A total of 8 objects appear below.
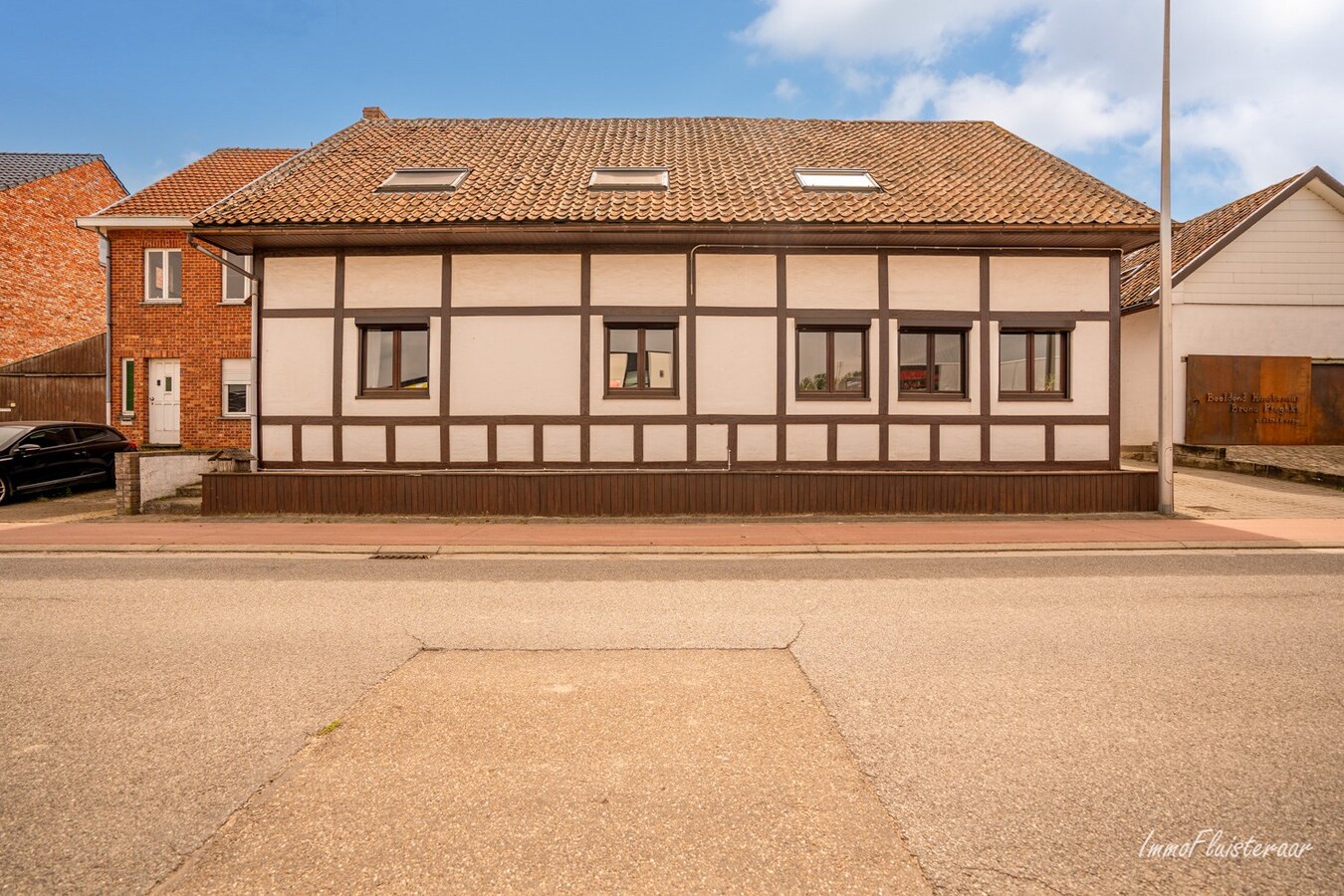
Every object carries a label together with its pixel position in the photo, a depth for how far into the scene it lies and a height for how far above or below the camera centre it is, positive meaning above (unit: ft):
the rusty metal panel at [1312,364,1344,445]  51.29 +2.86
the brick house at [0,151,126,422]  64.54 +17.04
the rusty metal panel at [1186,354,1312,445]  51.01 +3.13
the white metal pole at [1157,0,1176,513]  30.99 +4.86
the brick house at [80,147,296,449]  56.44 +9.23
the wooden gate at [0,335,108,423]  64.39 +5.07
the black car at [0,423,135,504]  37.76 -1.22
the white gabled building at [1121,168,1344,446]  51.88 +12.27
